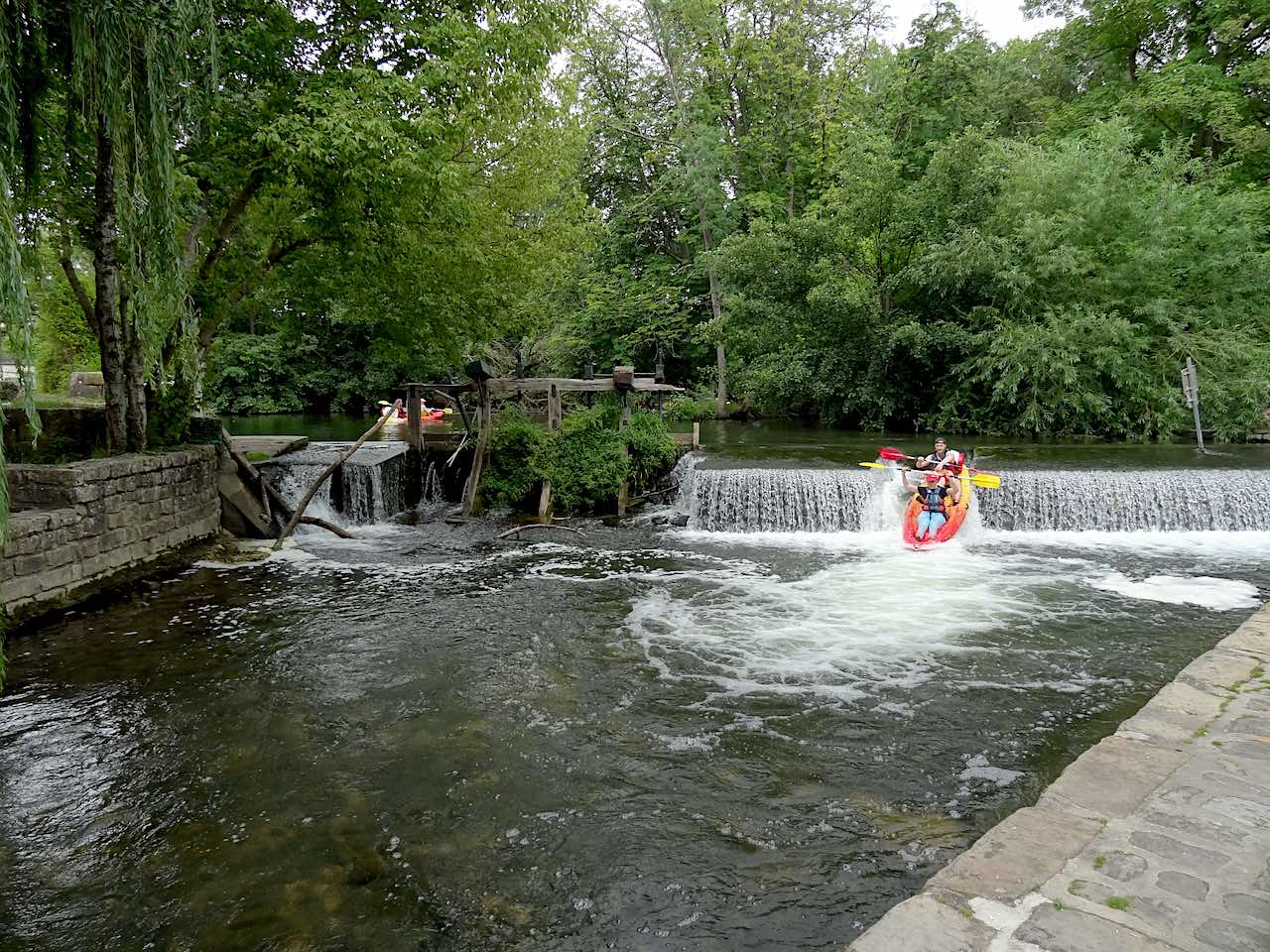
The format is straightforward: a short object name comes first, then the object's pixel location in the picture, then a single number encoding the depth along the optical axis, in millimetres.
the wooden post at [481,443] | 13617
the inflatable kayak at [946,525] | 11172
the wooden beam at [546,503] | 13086
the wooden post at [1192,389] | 15336
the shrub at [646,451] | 14398
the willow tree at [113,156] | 4809
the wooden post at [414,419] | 14344
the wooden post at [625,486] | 13719
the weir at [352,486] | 13273
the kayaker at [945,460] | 11477
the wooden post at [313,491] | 11290
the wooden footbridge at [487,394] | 13625
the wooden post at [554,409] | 14414
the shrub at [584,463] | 13602
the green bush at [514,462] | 13773
